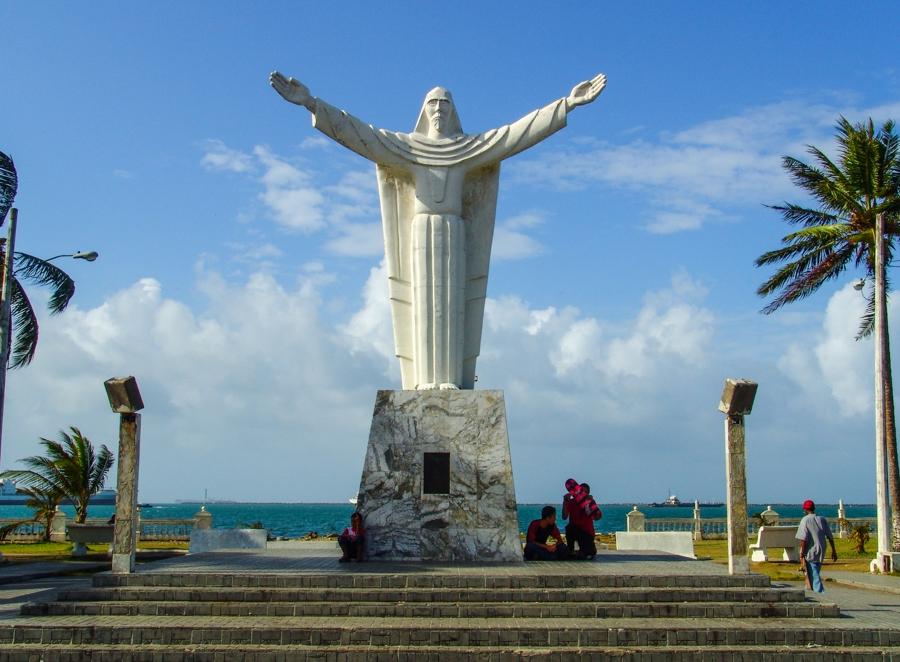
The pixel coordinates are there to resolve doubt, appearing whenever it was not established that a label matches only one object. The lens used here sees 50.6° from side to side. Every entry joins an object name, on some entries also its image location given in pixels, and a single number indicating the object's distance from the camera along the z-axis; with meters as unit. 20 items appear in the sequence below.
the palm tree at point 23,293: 18.02
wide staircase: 8.54
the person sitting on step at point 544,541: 12.34
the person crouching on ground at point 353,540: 11.73
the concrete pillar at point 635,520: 21.72
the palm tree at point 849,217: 18.22
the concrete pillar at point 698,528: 26.69
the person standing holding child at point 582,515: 12.59
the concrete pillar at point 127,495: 10.54
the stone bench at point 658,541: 16.47
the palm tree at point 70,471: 22.34
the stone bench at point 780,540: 18.88
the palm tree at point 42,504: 23.42
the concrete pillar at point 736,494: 10.55
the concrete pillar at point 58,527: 25.66
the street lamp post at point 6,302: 16.09
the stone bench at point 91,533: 19.72
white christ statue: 13.30
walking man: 11.19
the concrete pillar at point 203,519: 21.56
